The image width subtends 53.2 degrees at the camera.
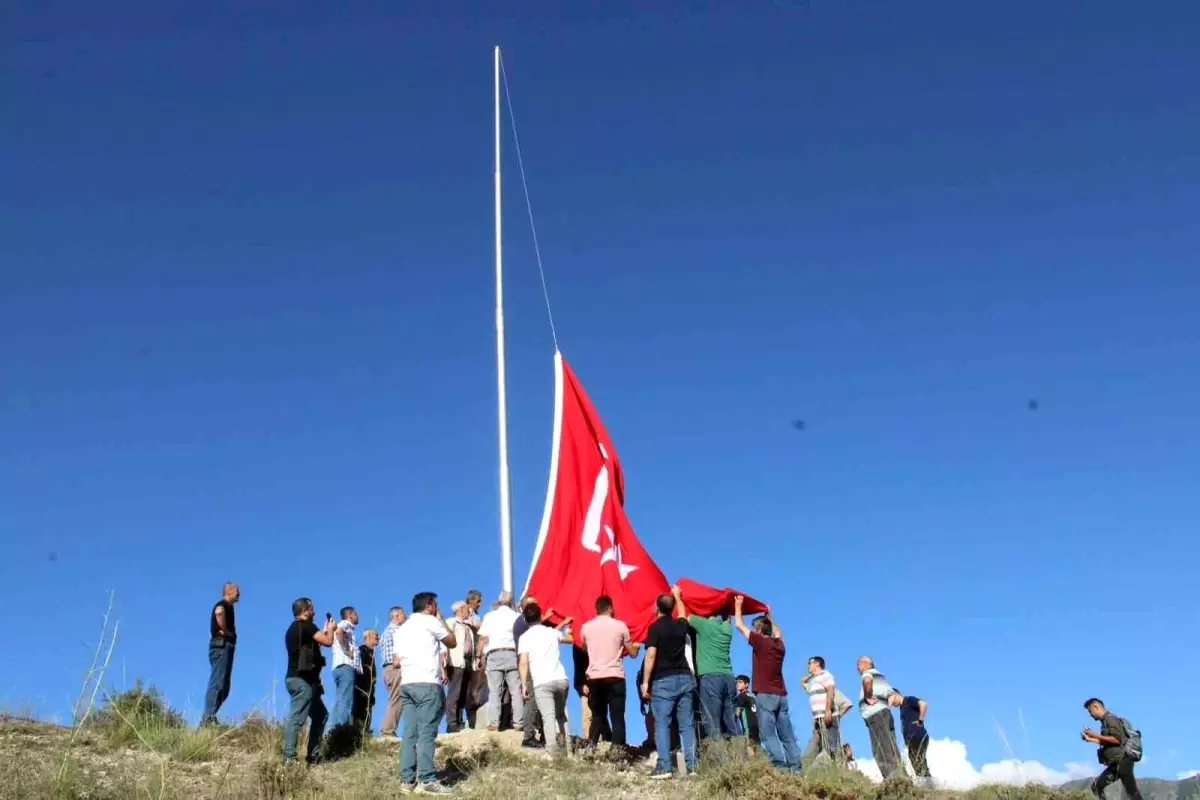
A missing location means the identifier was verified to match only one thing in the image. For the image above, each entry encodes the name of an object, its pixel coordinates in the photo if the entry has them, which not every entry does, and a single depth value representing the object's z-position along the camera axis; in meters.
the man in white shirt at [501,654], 14.32
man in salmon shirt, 13.23
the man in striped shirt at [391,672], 14.32
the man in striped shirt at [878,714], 14.70
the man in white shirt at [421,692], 11.09
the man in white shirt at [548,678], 13.23
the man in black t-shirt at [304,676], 11.96
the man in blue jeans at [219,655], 13.64
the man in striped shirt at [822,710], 15.37
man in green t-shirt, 13.39
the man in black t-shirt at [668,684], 12.53
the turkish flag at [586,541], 17.83
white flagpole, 17.52
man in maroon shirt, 13.28
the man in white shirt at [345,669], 13.48
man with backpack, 13.70
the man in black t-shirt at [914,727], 14.57
